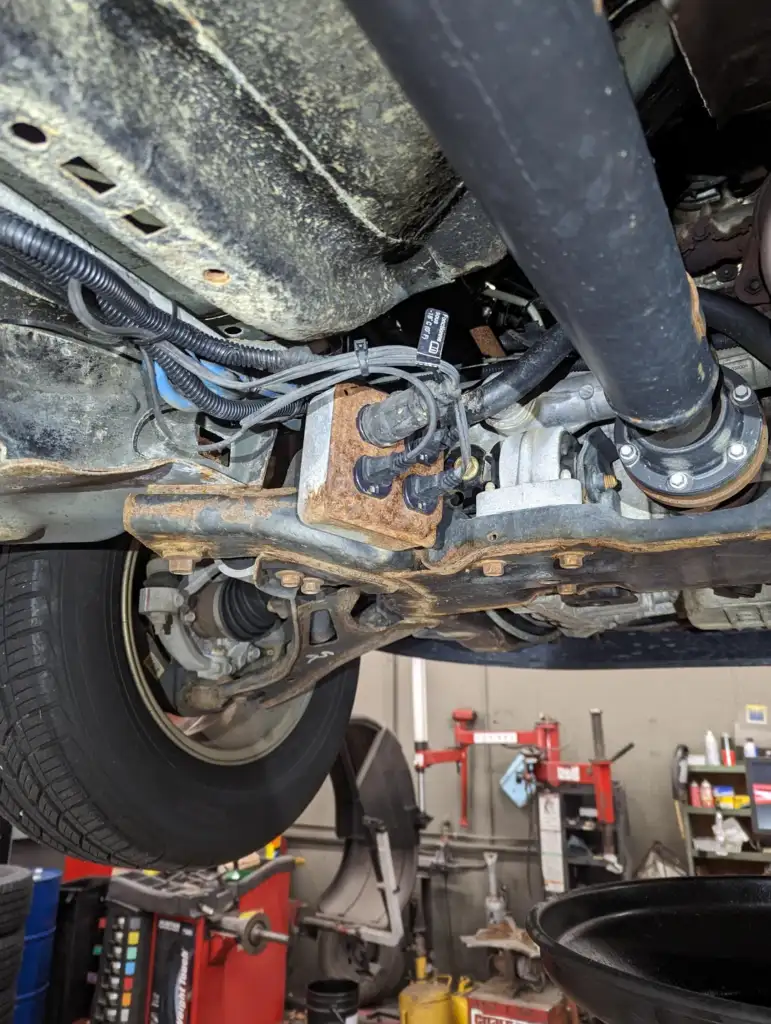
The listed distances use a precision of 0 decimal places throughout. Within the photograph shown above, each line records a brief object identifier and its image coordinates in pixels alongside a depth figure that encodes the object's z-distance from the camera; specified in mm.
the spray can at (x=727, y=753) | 3748
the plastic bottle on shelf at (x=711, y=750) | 3777
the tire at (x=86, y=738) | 1115
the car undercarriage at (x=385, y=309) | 411
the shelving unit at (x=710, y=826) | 3563
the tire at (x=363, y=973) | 3762
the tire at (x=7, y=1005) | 2242
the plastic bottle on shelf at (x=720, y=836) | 3539
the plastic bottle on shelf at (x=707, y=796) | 3650
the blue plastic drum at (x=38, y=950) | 2994
